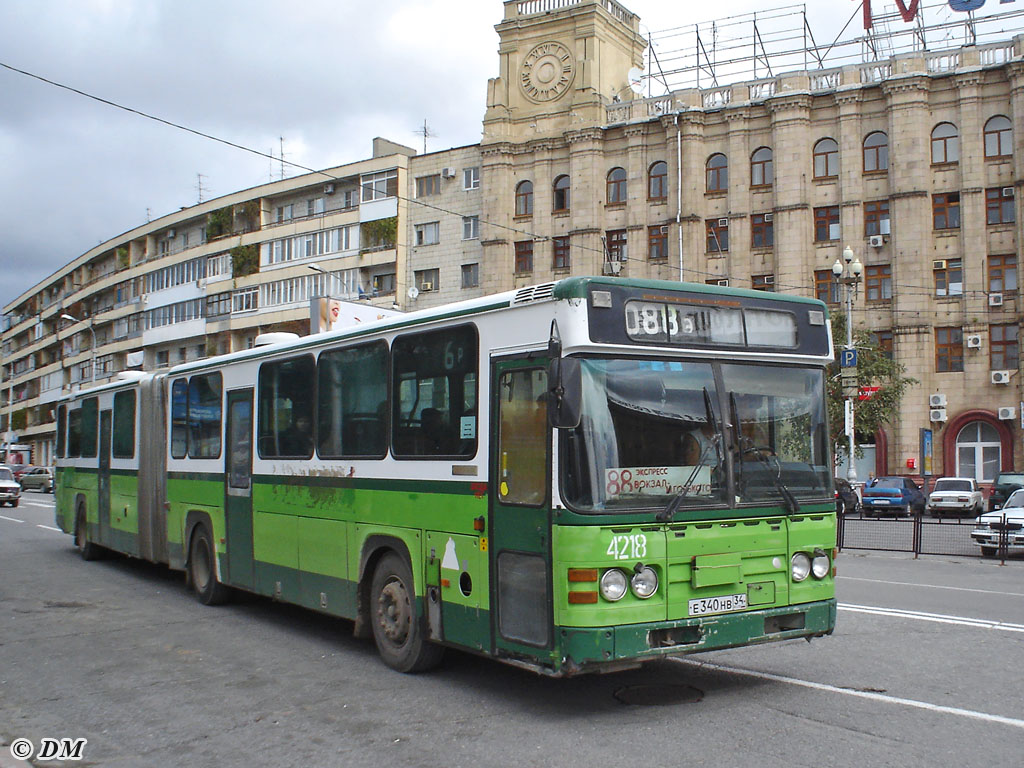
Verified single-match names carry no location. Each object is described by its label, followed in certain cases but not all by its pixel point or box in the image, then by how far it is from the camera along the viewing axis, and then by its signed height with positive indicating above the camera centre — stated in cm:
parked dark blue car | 3662 -227
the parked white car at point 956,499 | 3709 -234
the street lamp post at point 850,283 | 3297 +512
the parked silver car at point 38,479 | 6103 -228
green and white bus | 693 -30
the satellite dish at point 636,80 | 4994 +1703
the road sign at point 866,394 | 3556 +139
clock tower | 5019 +1814
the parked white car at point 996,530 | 1966 -184
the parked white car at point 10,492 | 4062 -198
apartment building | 5738 +1090
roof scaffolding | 4350 +1708
